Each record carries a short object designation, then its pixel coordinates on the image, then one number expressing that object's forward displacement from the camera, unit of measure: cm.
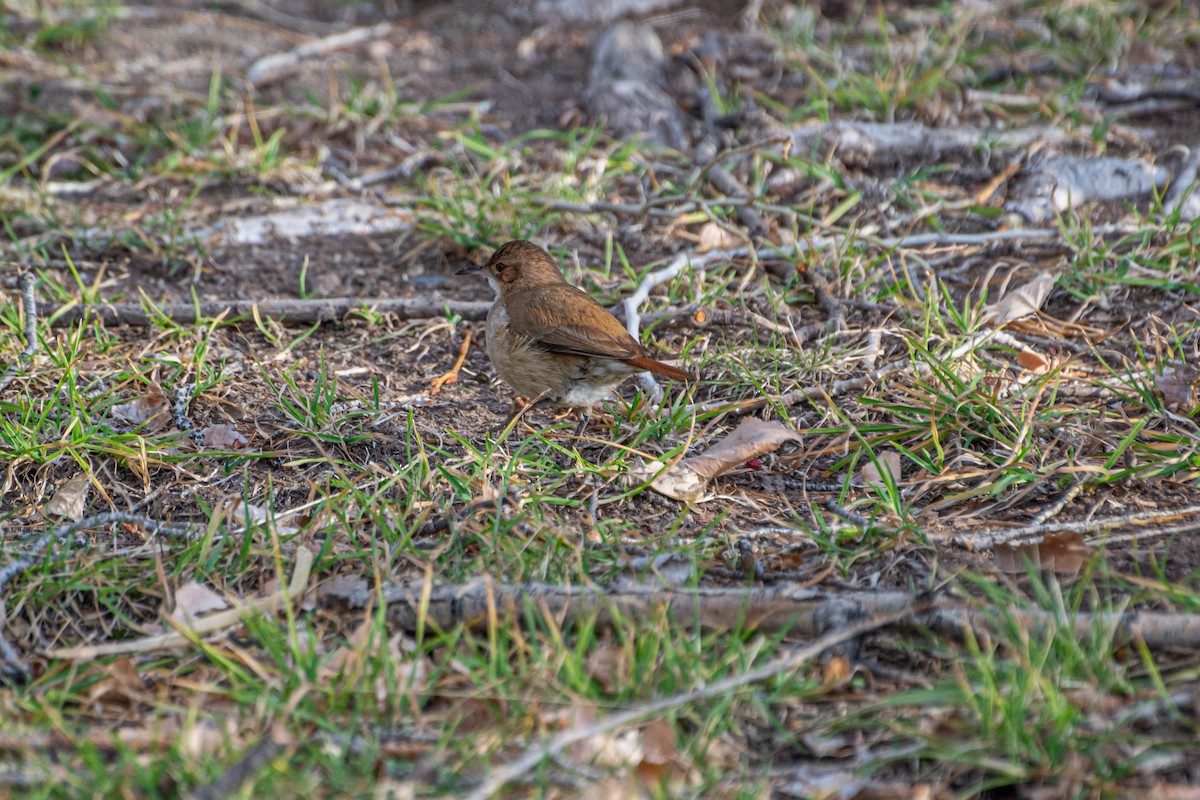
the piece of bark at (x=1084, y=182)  1198
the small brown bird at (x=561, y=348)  905
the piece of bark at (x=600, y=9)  1698
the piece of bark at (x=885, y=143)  1276
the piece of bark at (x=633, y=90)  1397
